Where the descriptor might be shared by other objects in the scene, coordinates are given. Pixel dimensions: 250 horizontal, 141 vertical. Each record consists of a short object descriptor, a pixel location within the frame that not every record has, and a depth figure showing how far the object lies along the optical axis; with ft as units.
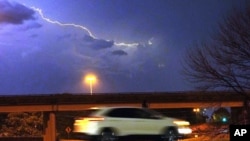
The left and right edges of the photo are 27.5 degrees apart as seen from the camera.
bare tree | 114.73
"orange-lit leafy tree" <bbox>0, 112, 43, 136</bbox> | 334.65
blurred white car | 67.92
